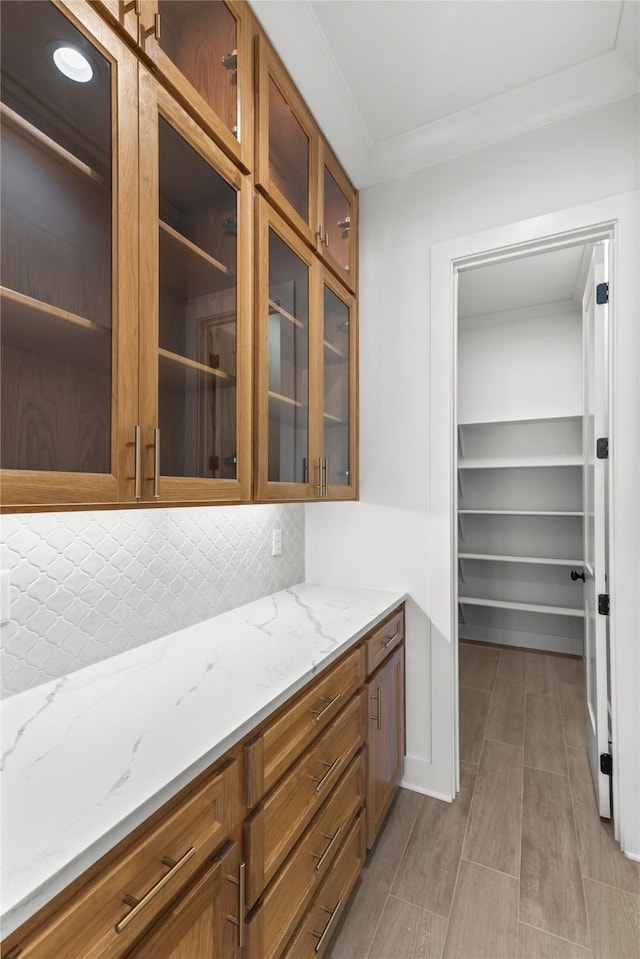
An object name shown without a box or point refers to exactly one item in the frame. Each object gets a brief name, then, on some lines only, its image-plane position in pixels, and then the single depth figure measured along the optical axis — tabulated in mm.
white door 1853
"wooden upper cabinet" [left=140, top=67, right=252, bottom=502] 1015
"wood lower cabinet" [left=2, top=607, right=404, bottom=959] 634
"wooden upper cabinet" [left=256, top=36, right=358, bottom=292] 1442
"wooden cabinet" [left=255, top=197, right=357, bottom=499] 1431
